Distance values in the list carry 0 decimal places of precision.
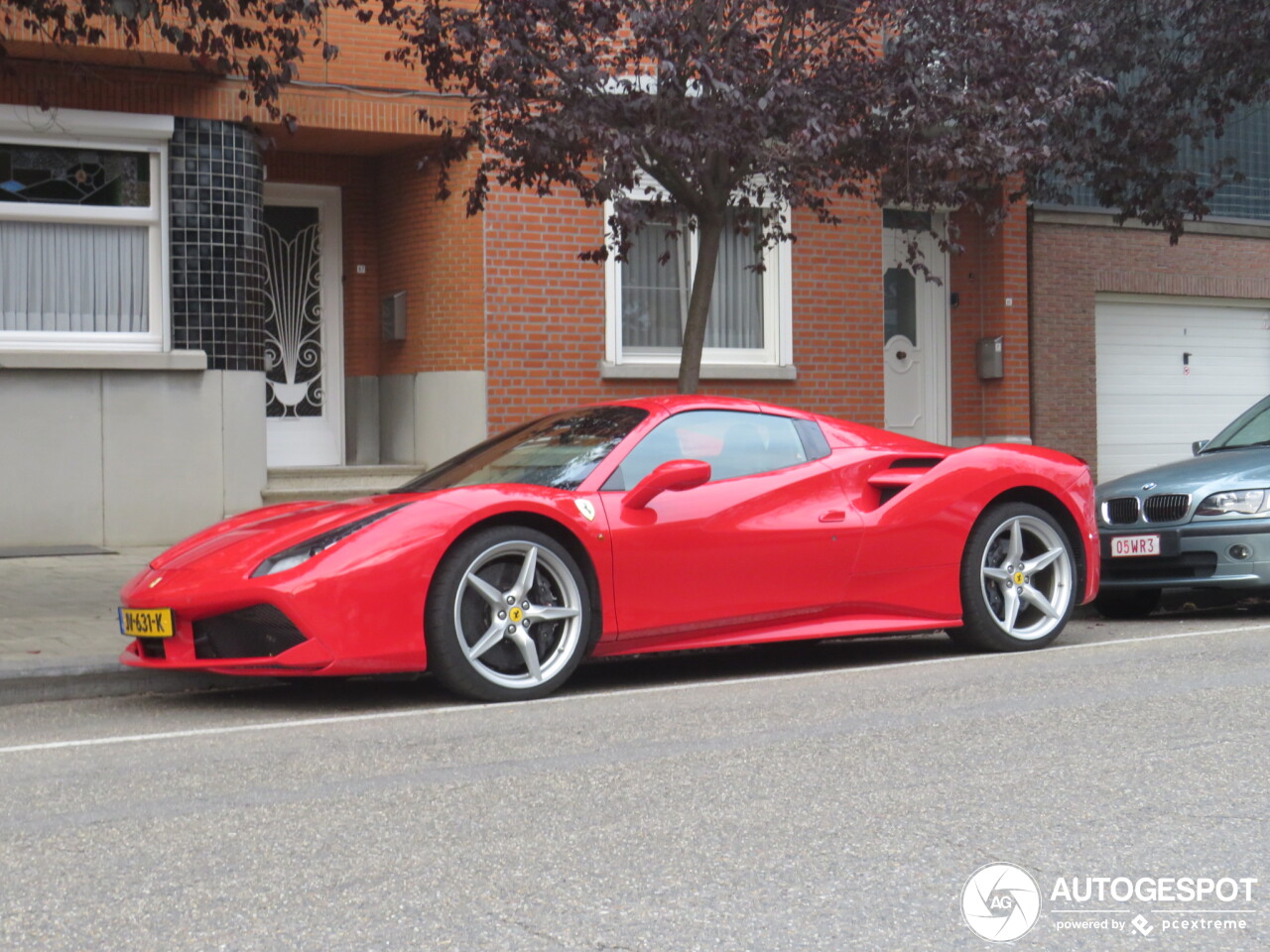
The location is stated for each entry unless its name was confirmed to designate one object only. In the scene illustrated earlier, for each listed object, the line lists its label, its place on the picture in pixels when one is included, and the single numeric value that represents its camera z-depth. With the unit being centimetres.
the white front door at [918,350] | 1745
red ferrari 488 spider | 657
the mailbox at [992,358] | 1720
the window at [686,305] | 1515
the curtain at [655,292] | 1520
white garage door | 1881
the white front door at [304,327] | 1514
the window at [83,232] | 1301
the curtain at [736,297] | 1573
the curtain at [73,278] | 1305
